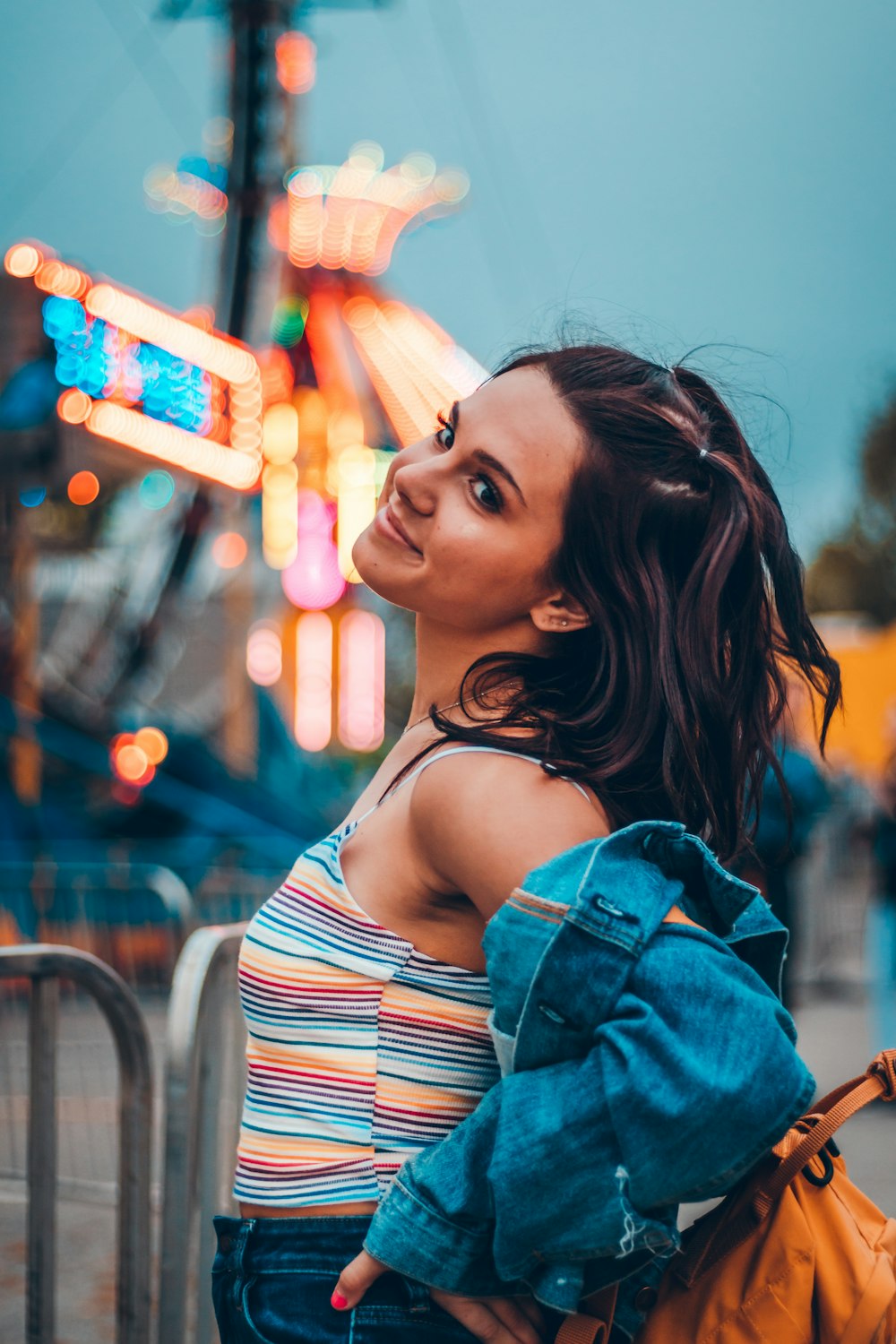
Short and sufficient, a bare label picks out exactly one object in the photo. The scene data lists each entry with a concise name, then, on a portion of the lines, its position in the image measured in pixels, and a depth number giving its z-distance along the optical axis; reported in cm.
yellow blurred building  2158
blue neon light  907
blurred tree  3488
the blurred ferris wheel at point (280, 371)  1025
